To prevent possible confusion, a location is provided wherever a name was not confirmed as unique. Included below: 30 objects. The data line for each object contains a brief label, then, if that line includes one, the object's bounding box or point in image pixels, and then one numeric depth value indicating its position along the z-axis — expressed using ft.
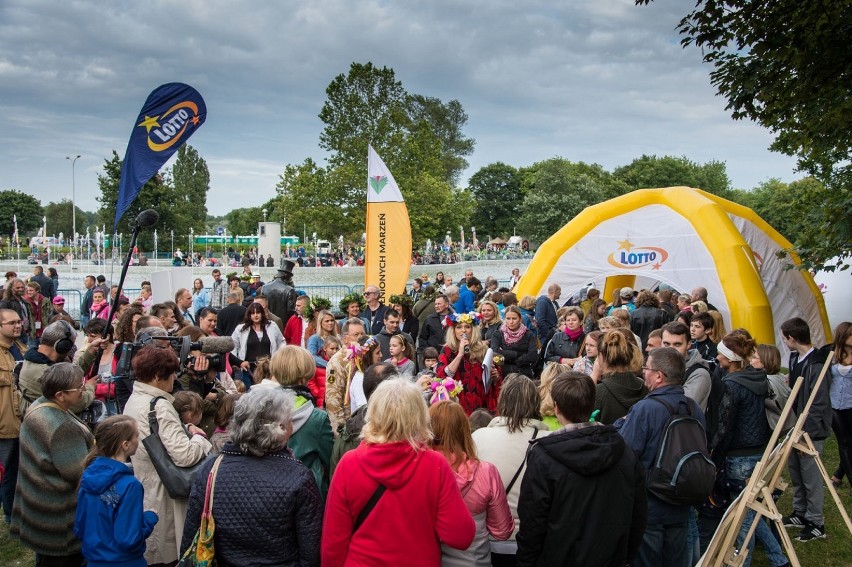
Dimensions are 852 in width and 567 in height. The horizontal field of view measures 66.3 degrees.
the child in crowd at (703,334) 21.42
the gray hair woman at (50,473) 12.93
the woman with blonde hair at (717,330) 22.40
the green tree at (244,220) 345.72
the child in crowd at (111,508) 10.50
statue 35.50
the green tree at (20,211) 275.06
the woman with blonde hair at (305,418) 12.32
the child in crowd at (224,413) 14.14
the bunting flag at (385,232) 46.39
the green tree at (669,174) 222.69
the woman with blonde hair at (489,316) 26.76
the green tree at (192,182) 277.64
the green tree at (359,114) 98.07
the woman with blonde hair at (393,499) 8.73
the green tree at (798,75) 22.49
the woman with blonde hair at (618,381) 14.87
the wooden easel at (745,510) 10.68
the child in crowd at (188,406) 13.01
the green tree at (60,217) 295.69
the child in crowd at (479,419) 14.61
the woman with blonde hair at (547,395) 12.82
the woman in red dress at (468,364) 20.45
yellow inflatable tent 38.17
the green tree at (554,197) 188.24
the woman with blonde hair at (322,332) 25.59
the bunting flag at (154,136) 26.94
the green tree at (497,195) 262.06
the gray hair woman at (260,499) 9.06
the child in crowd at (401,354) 20.36
